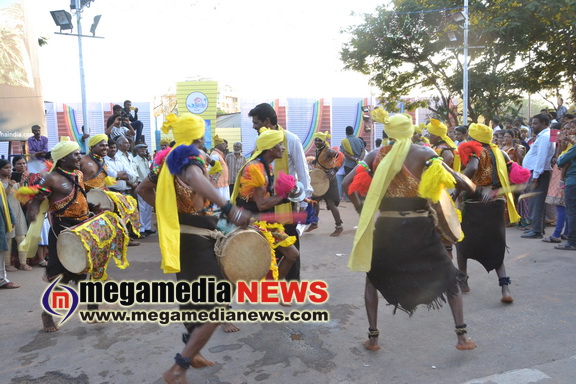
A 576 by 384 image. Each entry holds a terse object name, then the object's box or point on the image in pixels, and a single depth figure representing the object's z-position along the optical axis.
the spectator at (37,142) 11.37
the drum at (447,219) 4.06
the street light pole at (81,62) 13.69
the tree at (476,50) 17.69
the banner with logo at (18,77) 15.61
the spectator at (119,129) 10.48
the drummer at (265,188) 4.39
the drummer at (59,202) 4.69
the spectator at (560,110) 13.51
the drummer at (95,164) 6.35
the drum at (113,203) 5.28
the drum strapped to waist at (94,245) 4.47
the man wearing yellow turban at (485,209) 5.22
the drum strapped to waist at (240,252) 3.38
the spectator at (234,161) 12.77
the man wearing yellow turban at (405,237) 3.85
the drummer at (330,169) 9.71
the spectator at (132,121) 11.68
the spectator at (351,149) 12.89
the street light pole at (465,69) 16.58
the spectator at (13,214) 6.90
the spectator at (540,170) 8.80
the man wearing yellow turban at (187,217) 3.17
